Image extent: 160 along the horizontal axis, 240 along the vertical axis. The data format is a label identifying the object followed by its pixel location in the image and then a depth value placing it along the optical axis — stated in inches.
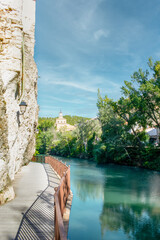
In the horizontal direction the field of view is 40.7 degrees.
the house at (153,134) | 1483.5
